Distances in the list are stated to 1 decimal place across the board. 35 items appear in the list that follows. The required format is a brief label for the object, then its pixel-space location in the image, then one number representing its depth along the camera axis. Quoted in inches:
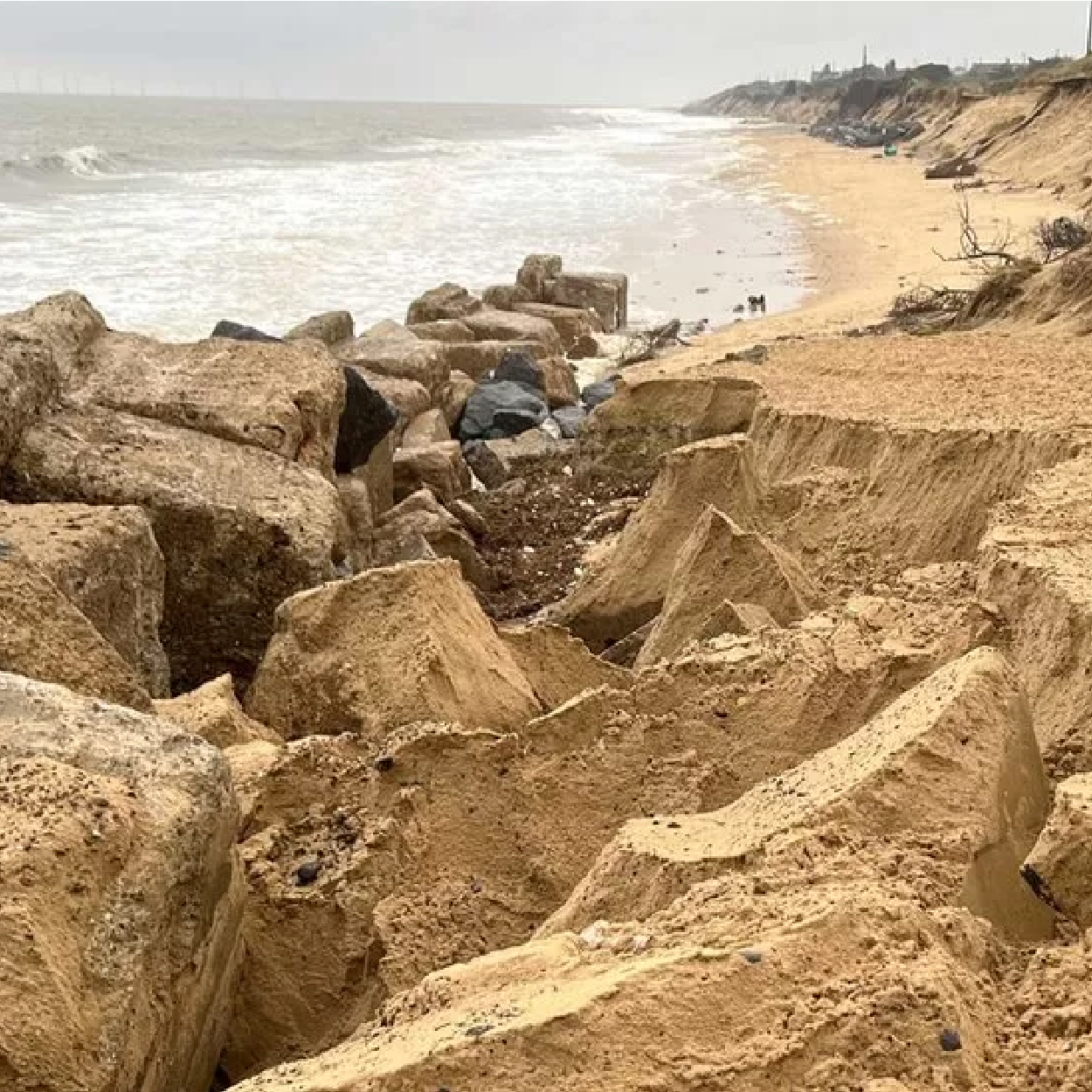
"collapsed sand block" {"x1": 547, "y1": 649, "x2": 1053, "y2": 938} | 91.1
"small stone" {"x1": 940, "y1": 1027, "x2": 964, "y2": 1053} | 73.4
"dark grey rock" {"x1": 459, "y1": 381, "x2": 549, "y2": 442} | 415.8
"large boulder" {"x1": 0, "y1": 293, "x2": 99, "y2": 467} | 205.5
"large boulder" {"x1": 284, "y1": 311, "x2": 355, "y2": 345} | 439.5
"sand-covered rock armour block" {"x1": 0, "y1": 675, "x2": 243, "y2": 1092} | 84.0
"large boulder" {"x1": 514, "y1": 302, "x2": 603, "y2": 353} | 590.6
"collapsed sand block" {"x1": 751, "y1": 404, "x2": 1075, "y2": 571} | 204.7
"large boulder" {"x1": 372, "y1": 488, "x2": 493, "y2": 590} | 264.1
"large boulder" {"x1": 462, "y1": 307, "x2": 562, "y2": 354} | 537.6
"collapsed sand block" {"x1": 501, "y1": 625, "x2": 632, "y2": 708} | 181.6
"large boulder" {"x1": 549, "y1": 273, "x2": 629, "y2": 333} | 657.6
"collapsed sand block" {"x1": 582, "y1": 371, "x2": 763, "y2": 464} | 305.9
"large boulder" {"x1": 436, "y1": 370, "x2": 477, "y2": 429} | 422.6
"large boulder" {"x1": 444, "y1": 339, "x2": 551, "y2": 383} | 492.1
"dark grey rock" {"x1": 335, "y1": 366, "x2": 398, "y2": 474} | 283.3
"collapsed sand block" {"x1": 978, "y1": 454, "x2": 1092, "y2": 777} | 120.9
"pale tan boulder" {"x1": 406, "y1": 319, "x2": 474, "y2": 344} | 512.7
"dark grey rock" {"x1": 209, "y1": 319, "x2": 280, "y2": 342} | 355.6
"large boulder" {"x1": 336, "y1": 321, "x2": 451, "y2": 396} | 402.3
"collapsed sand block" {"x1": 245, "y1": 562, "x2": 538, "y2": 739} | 160.6
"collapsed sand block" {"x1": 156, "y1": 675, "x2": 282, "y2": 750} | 153.7
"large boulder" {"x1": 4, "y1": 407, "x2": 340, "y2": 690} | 201.8
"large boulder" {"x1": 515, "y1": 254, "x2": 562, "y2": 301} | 670.5
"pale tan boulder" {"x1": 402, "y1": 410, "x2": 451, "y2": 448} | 372.5
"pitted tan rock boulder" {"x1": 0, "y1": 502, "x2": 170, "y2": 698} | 164.6
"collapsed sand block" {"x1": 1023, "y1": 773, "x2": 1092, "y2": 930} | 87.6
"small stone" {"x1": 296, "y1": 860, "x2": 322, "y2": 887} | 120.8
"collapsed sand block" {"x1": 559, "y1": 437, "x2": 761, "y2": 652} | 226.2
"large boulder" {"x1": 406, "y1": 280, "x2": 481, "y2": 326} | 572.1
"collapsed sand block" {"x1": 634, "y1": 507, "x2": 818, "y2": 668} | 187.2
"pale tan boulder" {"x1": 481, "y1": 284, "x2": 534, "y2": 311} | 639.1
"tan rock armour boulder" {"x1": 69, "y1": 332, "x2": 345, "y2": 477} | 231.9
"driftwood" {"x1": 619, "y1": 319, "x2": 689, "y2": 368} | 564.7
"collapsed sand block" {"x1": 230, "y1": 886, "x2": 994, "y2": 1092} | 73.2
